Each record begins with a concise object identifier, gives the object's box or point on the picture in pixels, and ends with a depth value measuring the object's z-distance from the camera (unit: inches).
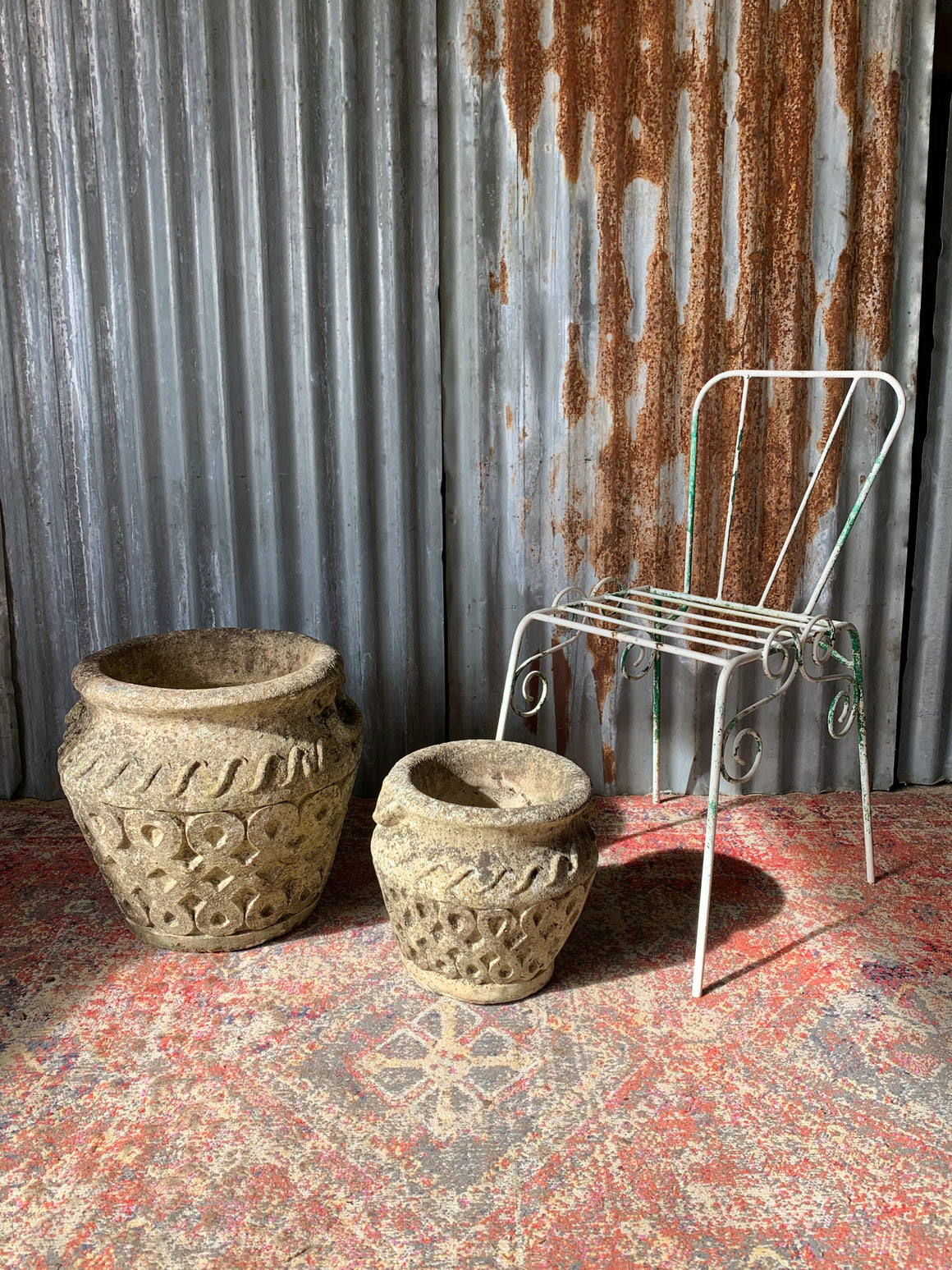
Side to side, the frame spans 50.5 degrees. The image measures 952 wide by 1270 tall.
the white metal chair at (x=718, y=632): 88.7
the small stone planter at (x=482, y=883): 82.5
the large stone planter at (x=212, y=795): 88.5
